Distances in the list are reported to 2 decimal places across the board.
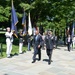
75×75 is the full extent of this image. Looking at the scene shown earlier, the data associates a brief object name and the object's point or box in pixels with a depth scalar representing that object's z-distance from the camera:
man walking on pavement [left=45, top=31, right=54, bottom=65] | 8.38
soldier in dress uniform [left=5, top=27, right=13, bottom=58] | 9.47
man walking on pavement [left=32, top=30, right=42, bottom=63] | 8.70
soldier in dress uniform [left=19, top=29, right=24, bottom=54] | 11.47
